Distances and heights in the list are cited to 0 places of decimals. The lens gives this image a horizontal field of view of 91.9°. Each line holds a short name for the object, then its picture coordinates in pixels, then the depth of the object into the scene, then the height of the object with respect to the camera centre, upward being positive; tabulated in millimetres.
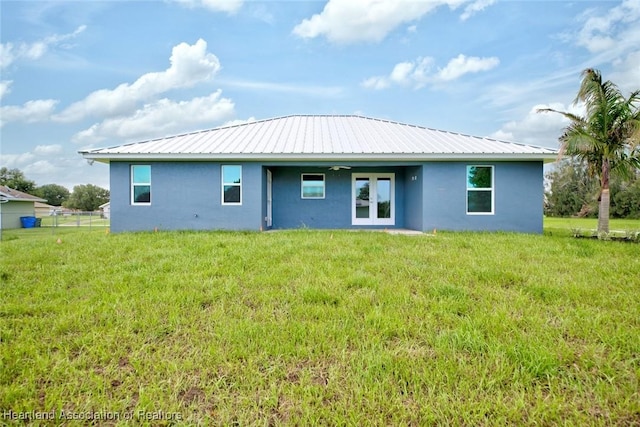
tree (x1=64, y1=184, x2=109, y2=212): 60653 +2587
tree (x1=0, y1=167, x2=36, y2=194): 47781 +4963
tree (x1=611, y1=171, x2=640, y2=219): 28359 +696
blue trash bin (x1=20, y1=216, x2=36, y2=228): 23953 -754
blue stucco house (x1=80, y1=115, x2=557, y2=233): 10352 +1098
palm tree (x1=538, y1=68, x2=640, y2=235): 9906 +2454
